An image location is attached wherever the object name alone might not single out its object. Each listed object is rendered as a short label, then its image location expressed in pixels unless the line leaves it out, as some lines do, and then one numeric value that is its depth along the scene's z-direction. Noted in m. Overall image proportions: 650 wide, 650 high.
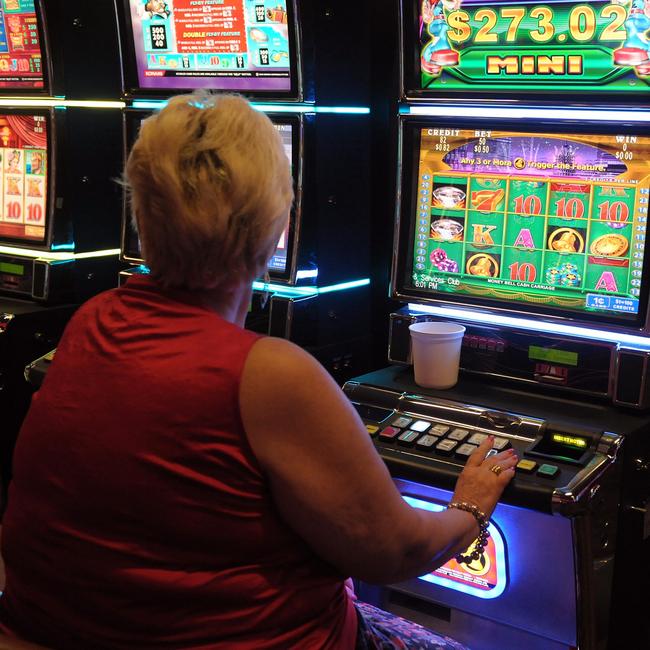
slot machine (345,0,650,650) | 1.97
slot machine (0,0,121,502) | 3.24
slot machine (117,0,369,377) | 2.55
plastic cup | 2.23
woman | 1.27
